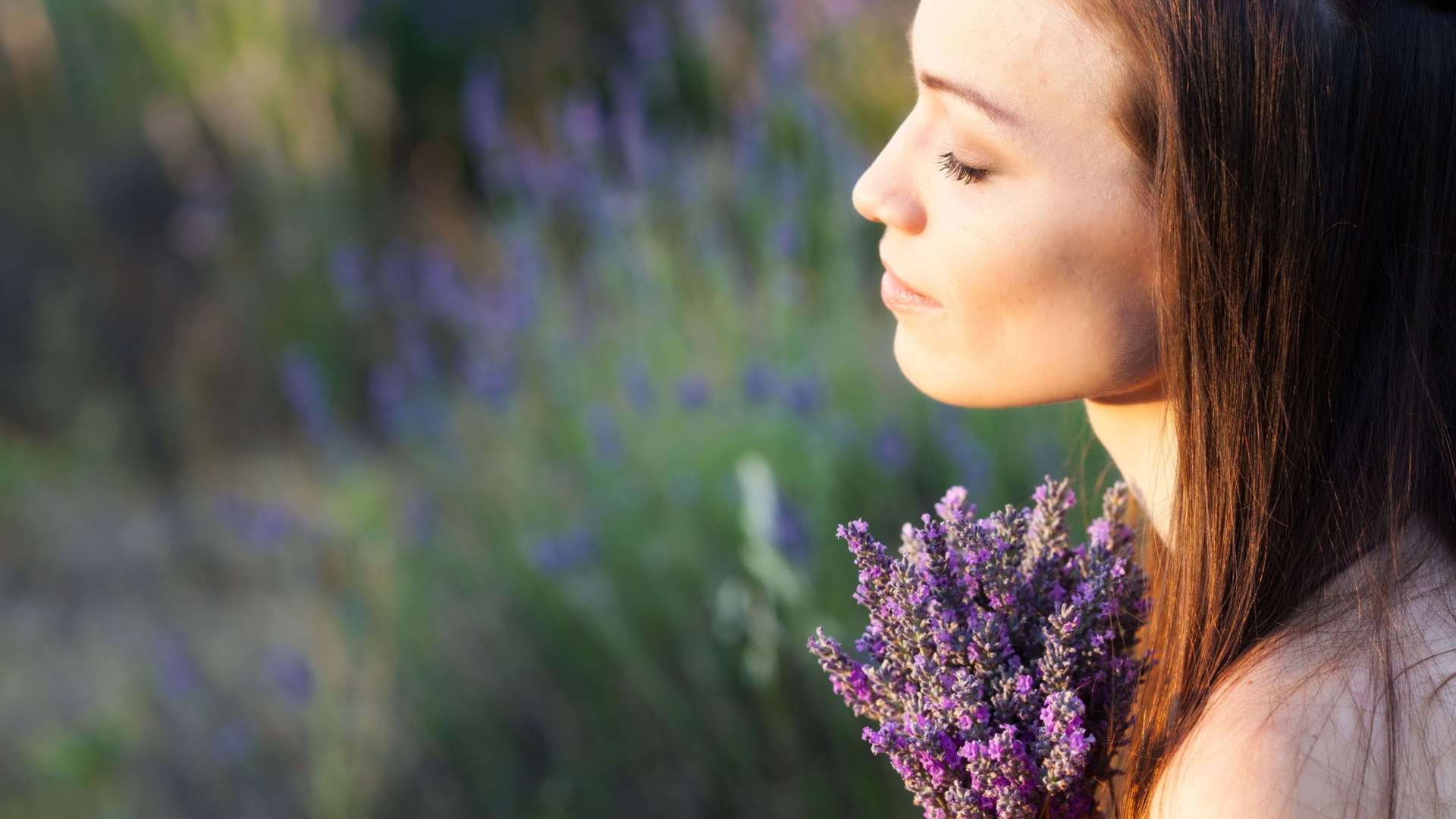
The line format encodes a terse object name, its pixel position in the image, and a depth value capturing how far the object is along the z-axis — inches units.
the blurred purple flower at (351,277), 159.0
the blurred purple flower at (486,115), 135.6
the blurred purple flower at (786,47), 131.3
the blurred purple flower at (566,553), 91.9
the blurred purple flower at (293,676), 104.0
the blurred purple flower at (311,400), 122.0
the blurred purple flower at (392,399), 126.0
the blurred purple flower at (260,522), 118.3
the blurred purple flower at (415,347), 124.9
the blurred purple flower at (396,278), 172.6
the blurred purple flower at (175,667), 113.0
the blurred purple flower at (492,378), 114.1
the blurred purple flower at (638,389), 106.7
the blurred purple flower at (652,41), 140.3
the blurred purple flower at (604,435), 104.0
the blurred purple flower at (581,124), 124.6
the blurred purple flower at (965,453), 90.7
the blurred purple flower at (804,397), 96.4
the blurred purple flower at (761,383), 103.7
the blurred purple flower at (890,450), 91.4
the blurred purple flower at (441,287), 132.8
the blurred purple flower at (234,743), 108.3
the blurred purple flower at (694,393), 104.0
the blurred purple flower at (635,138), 127.3
